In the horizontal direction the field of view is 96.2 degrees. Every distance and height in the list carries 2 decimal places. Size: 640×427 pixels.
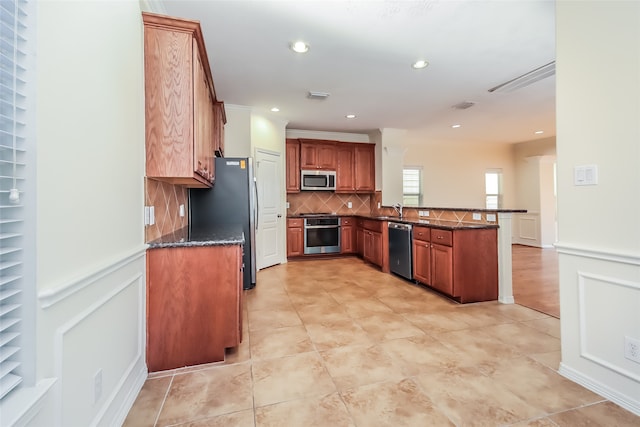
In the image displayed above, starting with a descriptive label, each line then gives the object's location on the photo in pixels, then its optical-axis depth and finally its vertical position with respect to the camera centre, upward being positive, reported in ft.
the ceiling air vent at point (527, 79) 10.30 +5.23
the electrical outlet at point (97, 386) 3.94 -2.34
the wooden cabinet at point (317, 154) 18.22 +3.98
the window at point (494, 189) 24.00 +2.06
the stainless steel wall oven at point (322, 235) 17.72 -1.20
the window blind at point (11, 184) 2.47 +0.33
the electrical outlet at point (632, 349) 4.78 -2.31
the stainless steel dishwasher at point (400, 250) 12.66 -1.61
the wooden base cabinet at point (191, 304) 6.03 -1.88
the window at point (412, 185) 22.58 +2.36
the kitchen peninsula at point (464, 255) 10.12 -1.49
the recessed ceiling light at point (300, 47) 8.59 +5.18
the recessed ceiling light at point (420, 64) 9.83 +5.27
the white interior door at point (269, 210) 14.97 +0.34
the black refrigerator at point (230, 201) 11.10 +0.63
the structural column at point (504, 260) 10.28 -1.67
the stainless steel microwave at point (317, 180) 18.29 +2.33
